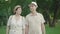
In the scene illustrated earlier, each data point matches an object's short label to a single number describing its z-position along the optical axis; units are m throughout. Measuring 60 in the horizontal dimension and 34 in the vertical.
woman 6.46
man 6.52
